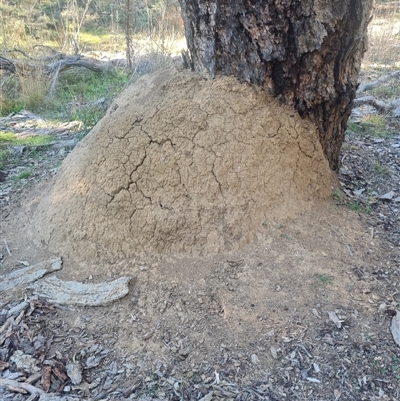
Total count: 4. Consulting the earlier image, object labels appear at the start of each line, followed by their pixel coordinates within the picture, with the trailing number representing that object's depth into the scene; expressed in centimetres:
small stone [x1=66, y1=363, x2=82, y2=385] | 196
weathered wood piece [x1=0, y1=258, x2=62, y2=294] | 250
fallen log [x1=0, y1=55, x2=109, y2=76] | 696
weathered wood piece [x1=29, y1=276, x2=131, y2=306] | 232
